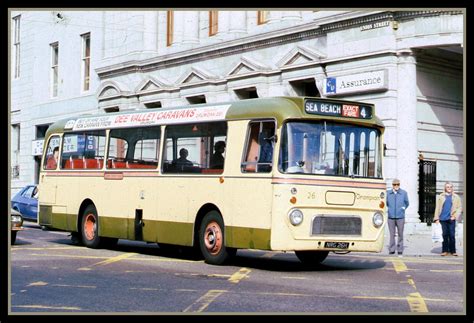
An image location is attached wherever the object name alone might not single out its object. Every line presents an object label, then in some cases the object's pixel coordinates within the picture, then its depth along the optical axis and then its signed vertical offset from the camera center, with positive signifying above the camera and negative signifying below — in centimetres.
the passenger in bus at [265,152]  1422 +81
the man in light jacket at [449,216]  1952 -33
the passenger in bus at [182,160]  1627 +74
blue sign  2638 +362
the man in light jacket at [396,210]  1950 -20
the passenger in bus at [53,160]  2070 +91
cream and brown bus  1409 +39
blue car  2869 -20
